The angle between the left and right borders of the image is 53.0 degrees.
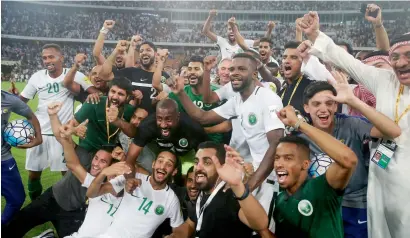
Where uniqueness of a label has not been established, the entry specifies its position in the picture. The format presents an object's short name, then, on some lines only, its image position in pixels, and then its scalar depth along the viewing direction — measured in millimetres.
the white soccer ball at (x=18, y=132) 2740
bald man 2545
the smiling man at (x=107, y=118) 2633
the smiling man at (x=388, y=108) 1947
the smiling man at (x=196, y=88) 2576
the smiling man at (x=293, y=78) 2340
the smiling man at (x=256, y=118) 2236
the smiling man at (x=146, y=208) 2502
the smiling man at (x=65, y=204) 2658
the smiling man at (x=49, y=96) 2896
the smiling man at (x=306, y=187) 1683
